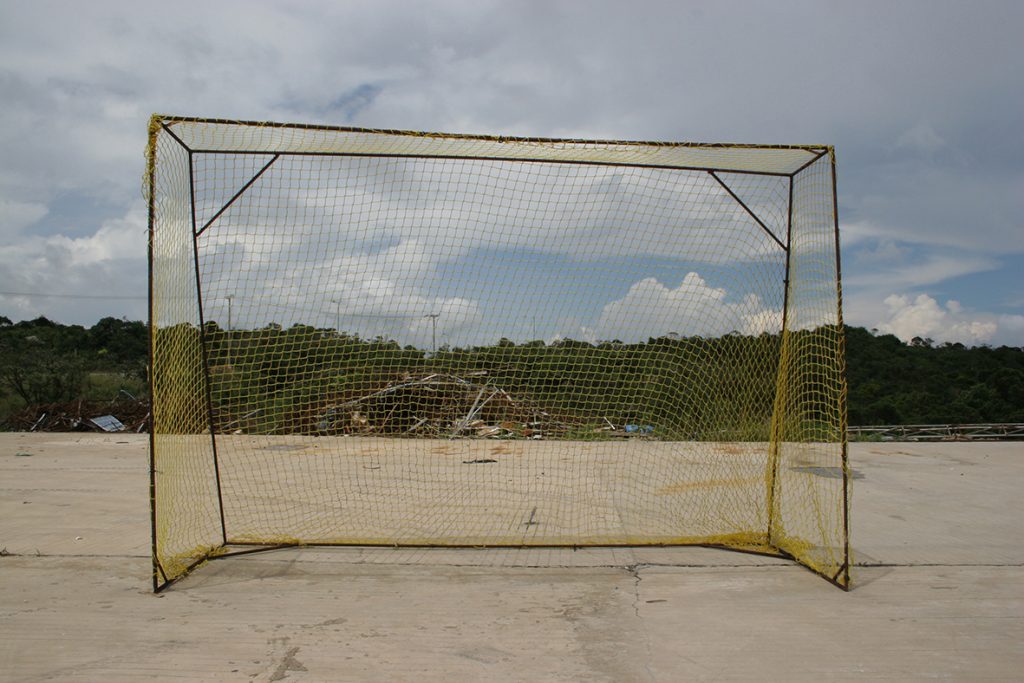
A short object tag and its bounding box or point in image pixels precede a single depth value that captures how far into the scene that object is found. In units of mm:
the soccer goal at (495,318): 4500
